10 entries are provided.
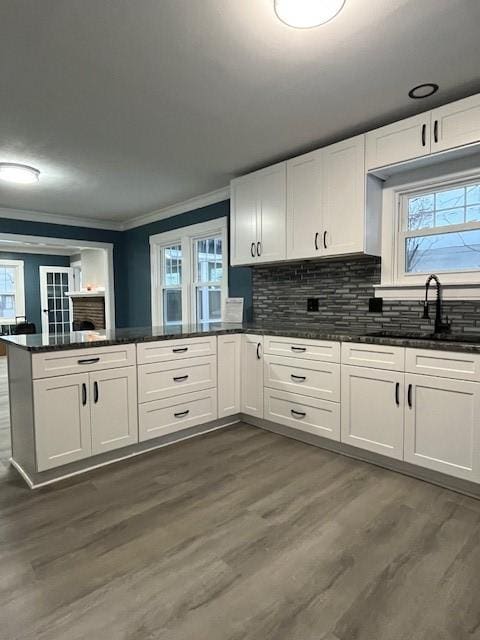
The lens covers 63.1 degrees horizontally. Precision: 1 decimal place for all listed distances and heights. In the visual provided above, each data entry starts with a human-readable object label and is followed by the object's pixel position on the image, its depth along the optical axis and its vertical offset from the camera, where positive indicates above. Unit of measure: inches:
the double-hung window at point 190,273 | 185.5 +14.5
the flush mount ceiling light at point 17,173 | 139.8 +46.9
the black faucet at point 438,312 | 104.2 -3.2
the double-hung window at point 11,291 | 343.3 +9.8
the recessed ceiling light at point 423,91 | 90.5 +49.9
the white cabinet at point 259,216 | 133.6 +30.3
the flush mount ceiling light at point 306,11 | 60.7 +46.1
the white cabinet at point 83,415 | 91.9 -28.5
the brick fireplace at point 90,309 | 285.7 -5.6
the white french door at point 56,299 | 360.5 +2.7
